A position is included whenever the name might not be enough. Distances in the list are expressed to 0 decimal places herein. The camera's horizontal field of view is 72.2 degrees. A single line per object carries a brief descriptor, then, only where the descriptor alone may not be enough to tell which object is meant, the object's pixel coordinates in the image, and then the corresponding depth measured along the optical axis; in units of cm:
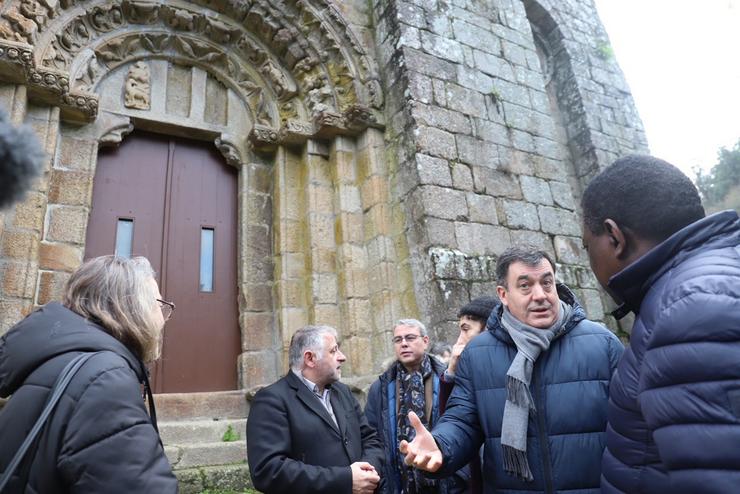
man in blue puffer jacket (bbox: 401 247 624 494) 173
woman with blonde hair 122
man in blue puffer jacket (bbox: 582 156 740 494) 97
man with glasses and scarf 279
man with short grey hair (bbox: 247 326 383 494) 230
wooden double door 450
